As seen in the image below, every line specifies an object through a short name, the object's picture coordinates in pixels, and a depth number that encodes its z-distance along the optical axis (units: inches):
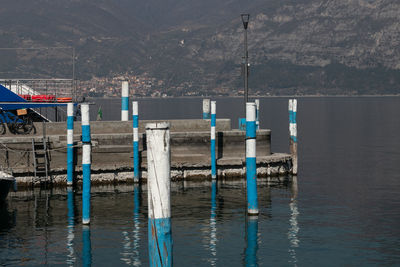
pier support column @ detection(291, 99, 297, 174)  1421.0
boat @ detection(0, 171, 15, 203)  1107.9
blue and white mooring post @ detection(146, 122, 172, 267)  476.4
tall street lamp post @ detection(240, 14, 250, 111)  1318.9
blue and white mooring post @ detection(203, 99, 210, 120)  1540.4
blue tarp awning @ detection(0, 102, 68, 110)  1593.3
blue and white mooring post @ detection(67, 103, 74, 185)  1216.8
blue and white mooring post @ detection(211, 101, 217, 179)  1319.6
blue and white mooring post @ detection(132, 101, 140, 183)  1291.8
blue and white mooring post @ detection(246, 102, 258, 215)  938.1
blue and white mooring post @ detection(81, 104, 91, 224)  933.2
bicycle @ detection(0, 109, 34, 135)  1368.1
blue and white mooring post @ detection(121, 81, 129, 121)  1451.8
